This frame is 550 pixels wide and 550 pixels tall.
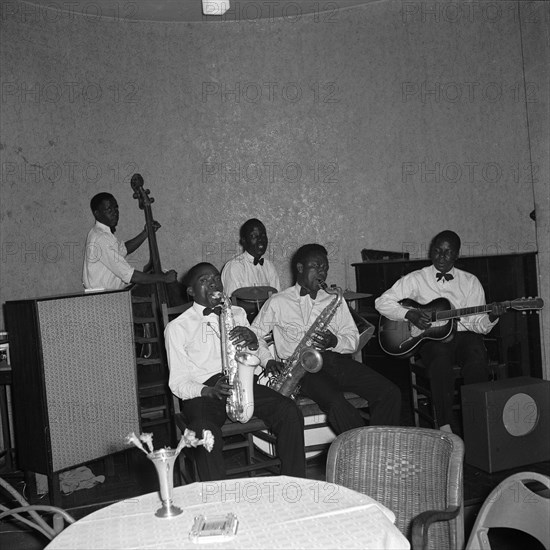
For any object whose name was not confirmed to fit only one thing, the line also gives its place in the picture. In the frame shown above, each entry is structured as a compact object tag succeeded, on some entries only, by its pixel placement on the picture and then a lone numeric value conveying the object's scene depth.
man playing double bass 6.43
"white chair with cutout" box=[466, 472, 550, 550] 2.25
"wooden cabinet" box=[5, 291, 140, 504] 4.46
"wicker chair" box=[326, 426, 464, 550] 2.73
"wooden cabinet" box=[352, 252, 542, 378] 5.61
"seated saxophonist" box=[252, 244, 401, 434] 4.61
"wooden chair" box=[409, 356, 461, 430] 5.21
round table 2.05
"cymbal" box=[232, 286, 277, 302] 5.79
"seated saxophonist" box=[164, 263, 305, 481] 4.12
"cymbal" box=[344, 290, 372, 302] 5.59
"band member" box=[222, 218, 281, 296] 7.04
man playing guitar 5.14
